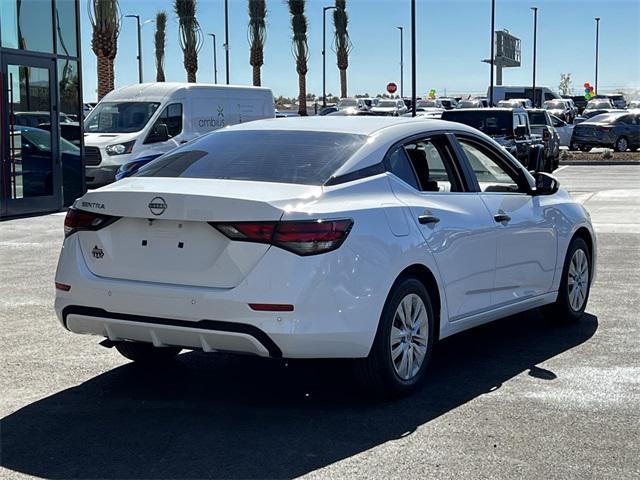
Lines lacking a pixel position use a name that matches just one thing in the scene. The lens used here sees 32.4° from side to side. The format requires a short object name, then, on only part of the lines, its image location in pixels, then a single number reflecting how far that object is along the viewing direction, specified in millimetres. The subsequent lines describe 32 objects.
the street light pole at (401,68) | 89538
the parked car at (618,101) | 78544
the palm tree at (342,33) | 75875
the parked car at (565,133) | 40469
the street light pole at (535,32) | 76750
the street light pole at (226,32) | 56781
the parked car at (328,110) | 49588
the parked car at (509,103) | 36850
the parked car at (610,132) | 37812
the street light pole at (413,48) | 34062
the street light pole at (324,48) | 68250
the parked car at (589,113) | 50500
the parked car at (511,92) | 59562
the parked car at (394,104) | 55144
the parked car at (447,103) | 64188
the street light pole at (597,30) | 104688
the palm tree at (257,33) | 61125
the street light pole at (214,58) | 81250
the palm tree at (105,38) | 42312
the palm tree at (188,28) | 58844
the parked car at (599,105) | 67031
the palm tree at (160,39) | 86438
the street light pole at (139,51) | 69688
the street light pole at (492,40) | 53625
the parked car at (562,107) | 57194
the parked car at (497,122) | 22109
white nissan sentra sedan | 5383
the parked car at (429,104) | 62375
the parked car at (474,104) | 53719
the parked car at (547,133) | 28259
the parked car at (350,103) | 56938
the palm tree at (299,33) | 67188
